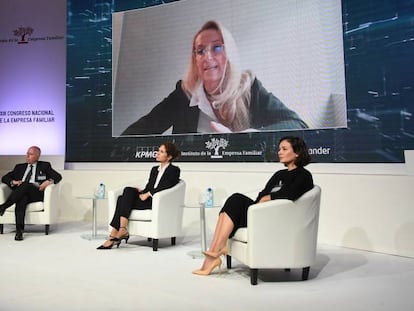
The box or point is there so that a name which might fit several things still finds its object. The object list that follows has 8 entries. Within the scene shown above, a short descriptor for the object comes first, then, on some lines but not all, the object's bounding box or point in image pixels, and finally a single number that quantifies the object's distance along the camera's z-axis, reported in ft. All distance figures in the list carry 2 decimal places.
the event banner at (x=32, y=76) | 24.41
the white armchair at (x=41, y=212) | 17.85
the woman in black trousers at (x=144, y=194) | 15.03
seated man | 17.47
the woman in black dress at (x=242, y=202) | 11.18
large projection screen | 16.47
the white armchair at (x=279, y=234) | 10.47
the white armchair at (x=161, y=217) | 14.92
